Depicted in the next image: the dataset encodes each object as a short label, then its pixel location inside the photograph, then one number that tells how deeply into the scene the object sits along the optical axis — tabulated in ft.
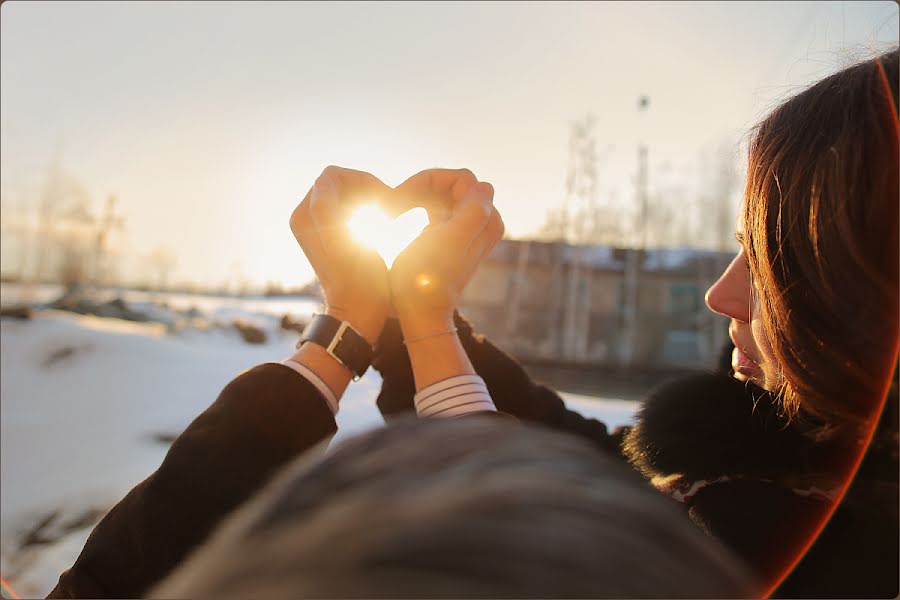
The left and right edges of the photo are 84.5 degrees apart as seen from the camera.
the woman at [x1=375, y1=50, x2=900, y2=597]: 2.57
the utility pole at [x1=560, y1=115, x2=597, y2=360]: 47.78
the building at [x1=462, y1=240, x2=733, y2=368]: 47.47
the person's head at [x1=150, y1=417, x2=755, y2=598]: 0.87
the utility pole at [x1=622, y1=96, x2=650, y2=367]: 47.24
